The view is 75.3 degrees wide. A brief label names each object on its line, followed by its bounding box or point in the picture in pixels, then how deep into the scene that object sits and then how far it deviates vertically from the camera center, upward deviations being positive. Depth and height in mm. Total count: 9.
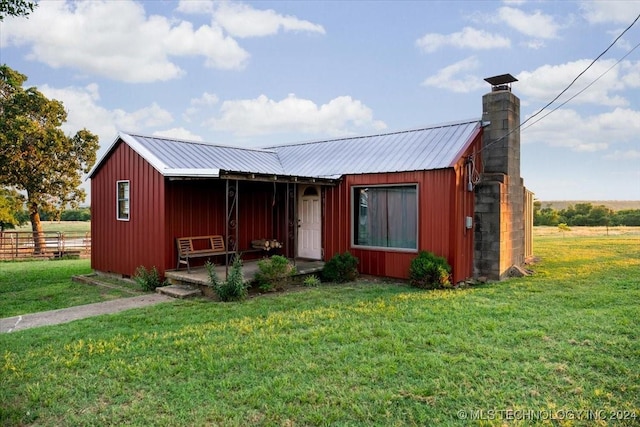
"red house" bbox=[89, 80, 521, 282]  9516 +325
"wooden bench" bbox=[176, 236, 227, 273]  9773 -845
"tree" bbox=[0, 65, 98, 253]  20328 +3329
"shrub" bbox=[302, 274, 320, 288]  9742 -1621
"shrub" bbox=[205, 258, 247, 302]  7988 -1402
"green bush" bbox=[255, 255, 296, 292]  8719 -1260
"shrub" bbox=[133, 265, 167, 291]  9352 -1498
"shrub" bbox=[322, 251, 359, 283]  10102 -1369
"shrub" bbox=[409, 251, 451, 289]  8984 -1290
